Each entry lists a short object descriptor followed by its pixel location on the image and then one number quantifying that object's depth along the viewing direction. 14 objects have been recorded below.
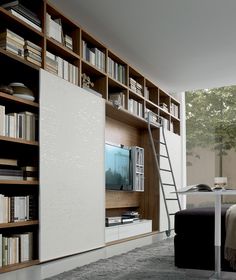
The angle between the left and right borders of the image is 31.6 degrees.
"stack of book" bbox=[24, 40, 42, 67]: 3.37
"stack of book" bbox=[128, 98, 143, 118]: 5.44
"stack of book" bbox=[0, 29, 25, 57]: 3.19
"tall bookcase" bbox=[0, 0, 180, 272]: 3.33
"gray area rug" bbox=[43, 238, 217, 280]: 2.91
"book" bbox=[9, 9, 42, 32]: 3.30
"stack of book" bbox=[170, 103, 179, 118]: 7.18
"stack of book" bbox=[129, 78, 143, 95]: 5.50
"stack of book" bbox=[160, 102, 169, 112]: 6.71
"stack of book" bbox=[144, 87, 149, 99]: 5.96
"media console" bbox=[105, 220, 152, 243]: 4.58
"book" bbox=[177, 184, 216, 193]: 2.83
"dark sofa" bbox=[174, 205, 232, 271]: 3.02
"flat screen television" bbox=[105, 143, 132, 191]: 5.14
